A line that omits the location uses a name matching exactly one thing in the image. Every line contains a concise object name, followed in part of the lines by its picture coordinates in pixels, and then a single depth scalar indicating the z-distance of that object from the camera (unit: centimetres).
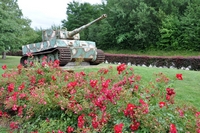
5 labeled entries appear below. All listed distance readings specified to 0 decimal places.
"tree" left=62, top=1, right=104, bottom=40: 3375
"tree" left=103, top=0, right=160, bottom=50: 2438
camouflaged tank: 1012
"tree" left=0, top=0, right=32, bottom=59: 1352
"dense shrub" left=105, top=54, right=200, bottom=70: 1322
